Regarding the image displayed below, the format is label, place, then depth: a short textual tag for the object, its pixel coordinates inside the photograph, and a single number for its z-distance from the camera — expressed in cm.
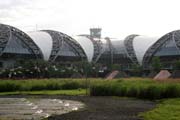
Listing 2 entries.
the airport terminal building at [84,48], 10238
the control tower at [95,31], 15188
